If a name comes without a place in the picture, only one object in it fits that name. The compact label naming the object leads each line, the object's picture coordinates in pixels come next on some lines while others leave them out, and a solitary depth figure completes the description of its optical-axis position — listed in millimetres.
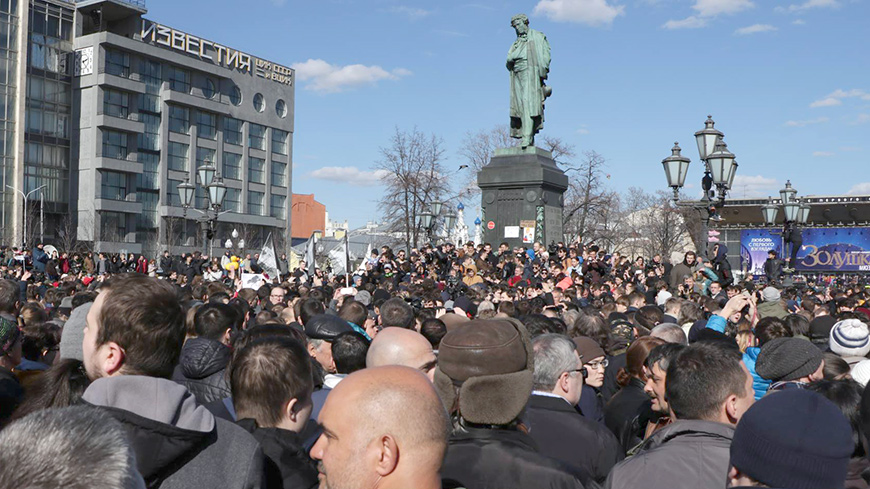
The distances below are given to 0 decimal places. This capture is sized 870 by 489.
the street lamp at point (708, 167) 14523
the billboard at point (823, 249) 50062
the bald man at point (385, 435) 2260
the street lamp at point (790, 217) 23438
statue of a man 21438
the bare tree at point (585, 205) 60875
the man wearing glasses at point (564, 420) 4039
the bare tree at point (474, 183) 62656
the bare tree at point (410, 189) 51312
